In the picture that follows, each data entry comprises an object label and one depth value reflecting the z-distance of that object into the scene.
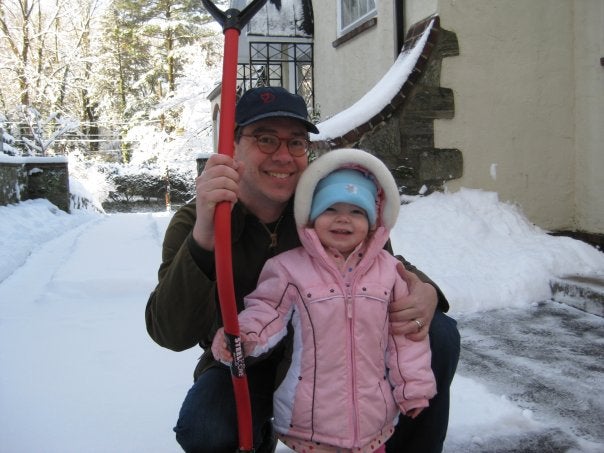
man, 1.39
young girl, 1.44
